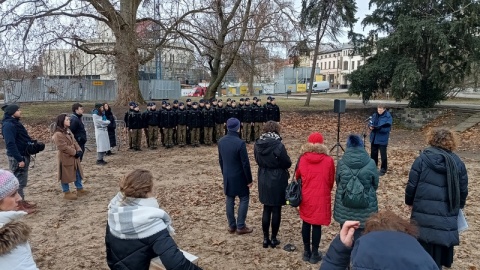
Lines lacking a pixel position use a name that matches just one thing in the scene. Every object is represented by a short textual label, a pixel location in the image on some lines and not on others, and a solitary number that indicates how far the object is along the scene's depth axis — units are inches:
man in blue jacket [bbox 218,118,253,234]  204.8
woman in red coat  173.9
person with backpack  155.9
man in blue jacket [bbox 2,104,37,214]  245.3
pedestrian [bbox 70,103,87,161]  332.8
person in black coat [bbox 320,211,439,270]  68.5
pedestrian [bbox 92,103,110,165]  411.8
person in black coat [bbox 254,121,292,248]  184.9
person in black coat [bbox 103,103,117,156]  454.4
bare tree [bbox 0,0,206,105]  606.2
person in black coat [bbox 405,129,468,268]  151.1
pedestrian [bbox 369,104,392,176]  333.1
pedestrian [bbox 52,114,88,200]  267.9
